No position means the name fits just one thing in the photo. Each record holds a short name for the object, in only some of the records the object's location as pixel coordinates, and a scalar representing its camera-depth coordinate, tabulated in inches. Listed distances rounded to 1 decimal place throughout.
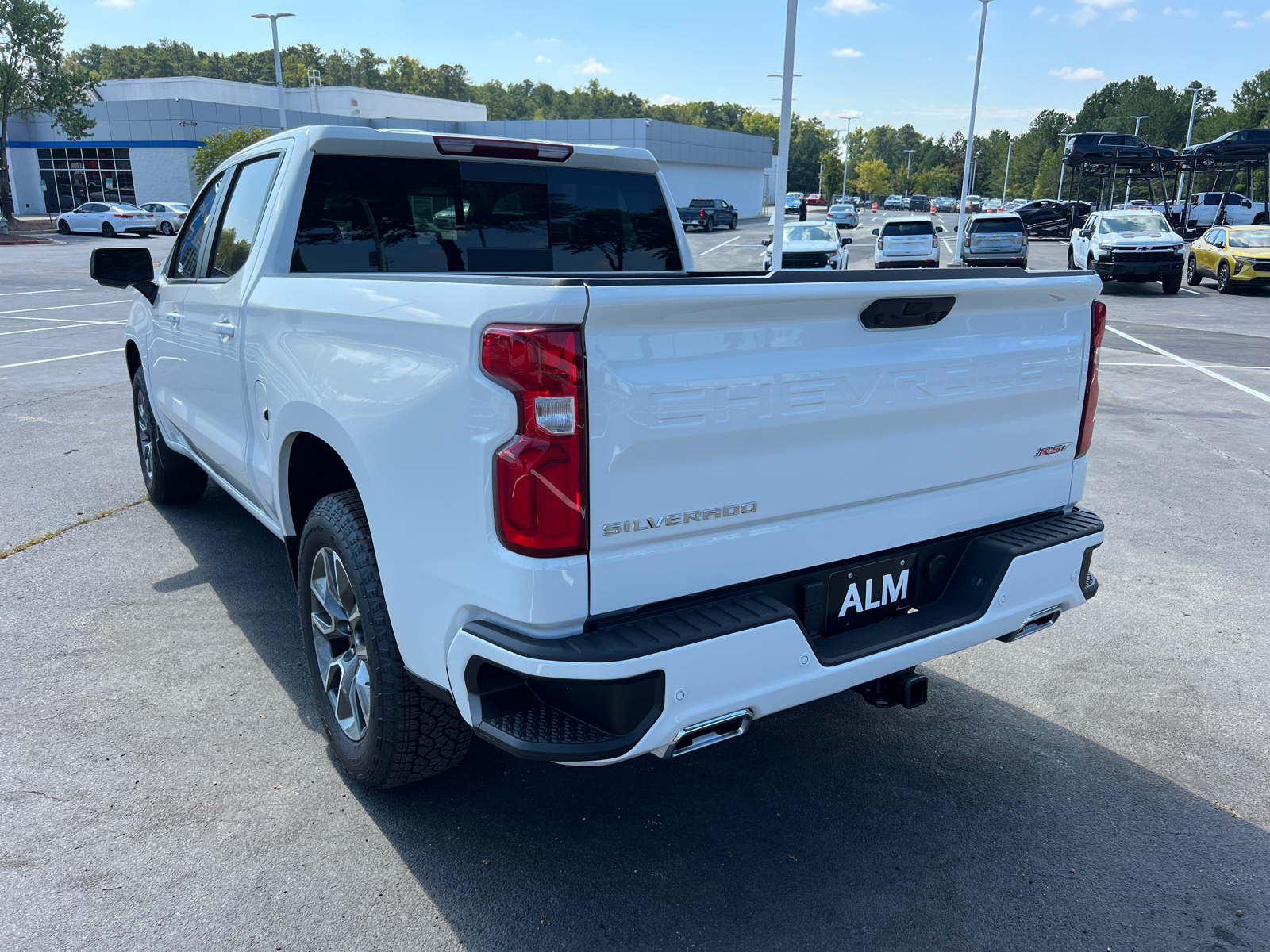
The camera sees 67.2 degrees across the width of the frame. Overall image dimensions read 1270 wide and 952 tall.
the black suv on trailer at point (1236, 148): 1273.4
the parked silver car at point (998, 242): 1106.1
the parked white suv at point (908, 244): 1047.0
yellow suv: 903.7
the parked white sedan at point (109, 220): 1755.7
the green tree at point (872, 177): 5851.4
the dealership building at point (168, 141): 2272.4
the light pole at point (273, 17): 1487.5
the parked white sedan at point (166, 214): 1774.1
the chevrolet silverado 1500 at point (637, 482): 86.0
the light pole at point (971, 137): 1507.1
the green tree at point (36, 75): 1978.3
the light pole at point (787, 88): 730.8
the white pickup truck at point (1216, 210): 1514.5
